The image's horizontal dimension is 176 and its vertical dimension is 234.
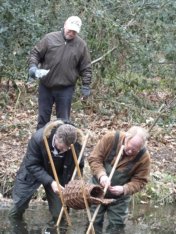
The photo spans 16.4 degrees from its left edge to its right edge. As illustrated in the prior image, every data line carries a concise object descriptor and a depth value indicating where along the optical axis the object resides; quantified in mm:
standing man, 9023
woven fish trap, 6602
